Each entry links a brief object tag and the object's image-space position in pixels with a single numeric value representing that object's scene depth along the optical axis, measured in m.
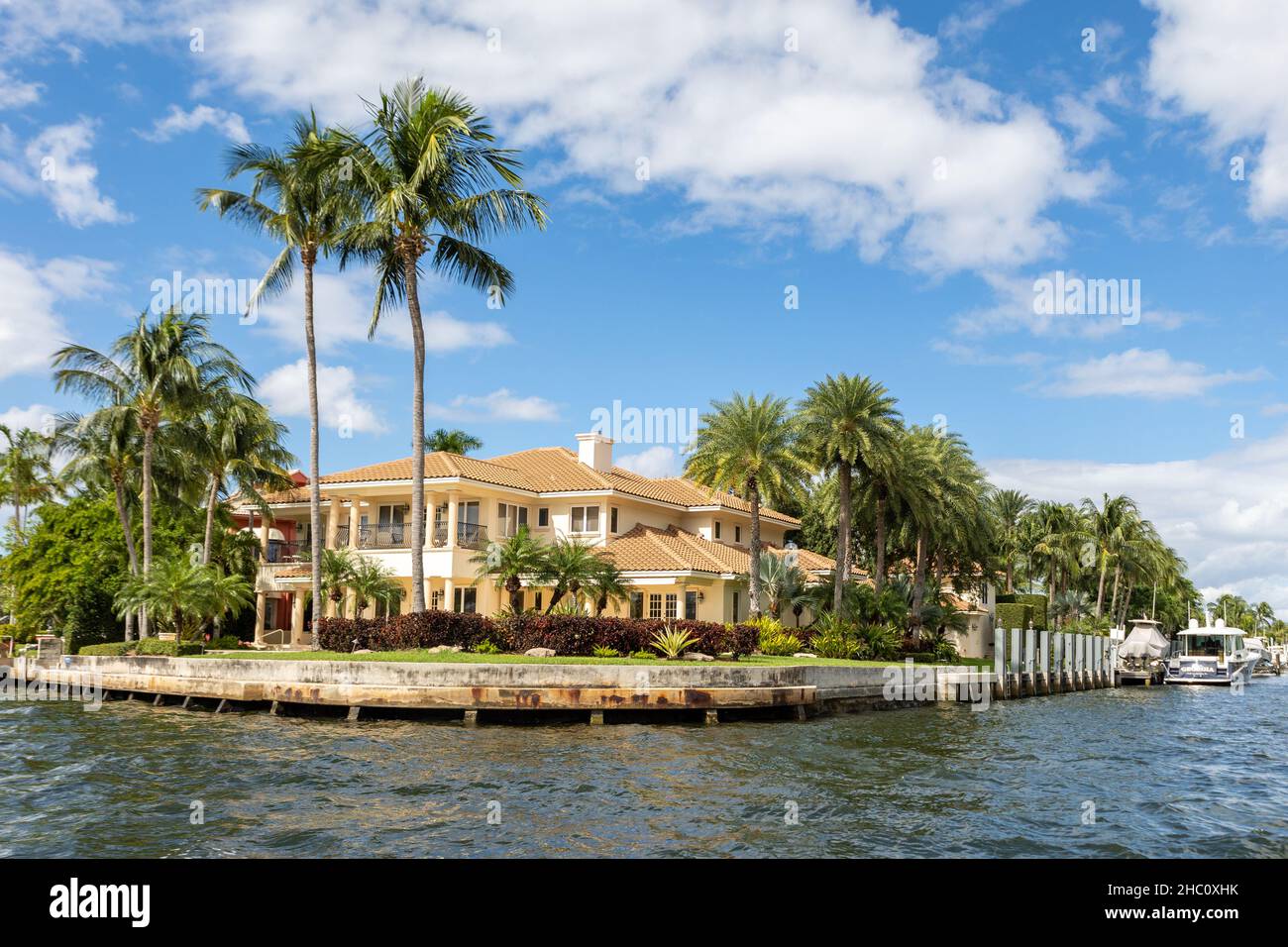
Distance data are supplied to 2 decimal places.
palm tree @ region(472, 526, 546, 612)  38.59
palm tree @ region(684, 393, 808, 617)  44.28
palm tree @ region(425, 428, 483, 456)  73.19
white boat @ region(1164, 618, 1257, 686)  69.00
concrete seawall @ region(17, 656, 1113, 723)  26.67
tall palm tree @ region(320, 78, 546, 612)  33.91
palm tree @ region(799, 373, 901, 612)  45.38
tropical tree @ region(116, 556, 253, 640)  34.31
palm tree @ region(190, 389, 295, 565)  45.12
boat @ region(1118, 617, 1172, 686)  67.19
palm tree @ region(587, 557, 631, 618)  39.16
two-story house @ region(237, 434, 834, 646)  44.56
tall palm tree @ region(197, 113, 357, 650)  35.41
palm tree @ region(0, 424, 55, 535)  57.12
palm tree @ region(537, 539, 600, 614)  38.53
